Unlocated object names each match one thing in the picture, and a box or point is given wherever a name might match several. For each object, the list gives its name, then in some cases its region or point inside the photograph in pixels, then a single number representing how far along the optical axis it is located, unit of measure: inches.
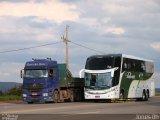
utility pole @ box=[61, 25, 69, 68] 2417.6
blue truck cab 1529.3
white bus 1520.7
